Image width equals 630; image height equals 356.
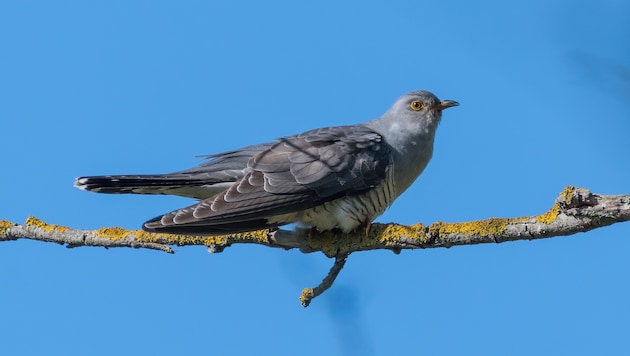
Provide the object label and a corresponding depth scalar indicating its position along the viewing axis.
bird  7.92
